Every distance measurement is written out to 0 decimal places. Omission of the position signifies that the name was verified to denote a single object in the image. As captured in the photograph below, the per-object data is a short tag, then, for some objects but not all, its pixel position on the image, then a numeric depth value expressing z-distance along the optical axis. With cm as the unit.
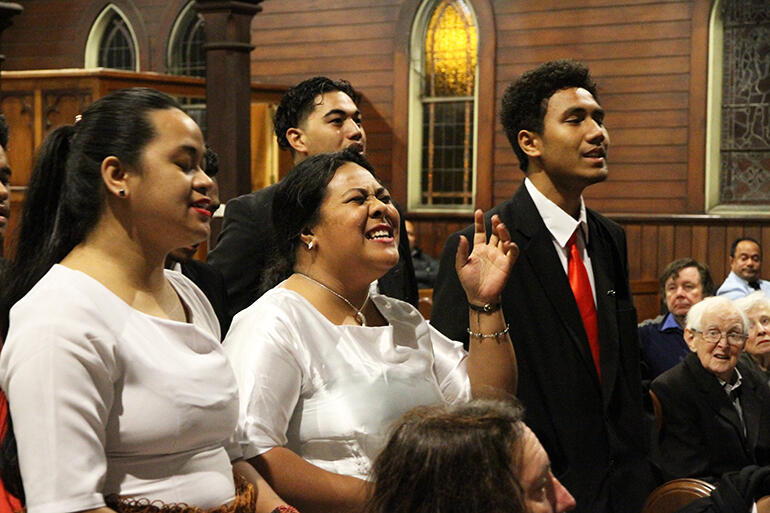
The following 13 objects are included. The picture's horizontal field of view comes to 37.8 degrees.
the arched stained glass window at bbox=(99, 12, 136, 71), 1196
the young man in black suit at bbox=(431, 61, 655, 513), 255
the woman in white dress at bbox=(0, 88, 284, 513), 145
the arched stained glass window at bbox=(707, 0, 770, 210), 922
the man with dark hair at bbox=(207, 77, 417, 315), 280
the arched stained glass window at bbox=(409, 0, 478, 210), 1043
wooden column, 688
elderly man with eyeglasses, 406
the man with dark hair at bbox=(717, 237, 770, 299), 816
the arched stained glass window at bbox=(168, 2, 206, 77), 1155
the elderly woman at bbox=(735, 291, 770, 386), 489
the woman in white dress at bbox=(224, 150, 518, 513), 190
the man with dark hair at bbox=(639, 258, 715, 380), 549
